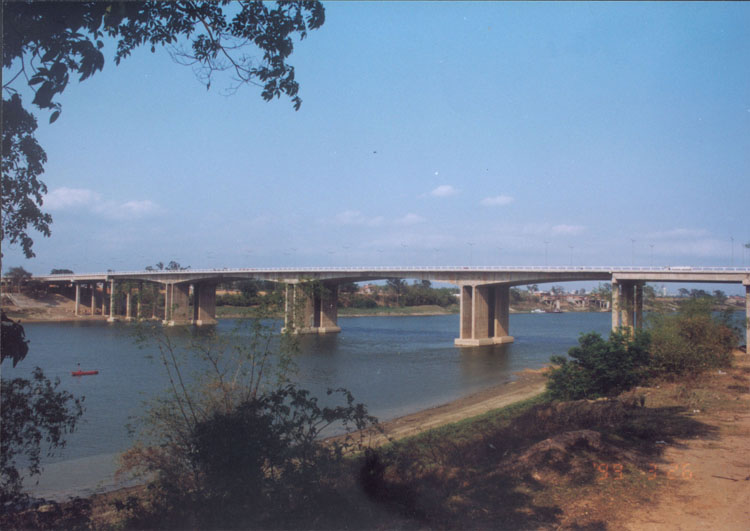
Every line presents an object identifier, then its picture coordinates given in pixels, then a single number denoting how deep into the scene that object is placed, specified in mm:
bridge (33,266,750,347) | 40156
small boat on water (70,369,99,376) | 25828
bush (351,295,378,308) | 95625
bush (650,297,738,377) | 17594
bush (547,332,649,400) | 16953
